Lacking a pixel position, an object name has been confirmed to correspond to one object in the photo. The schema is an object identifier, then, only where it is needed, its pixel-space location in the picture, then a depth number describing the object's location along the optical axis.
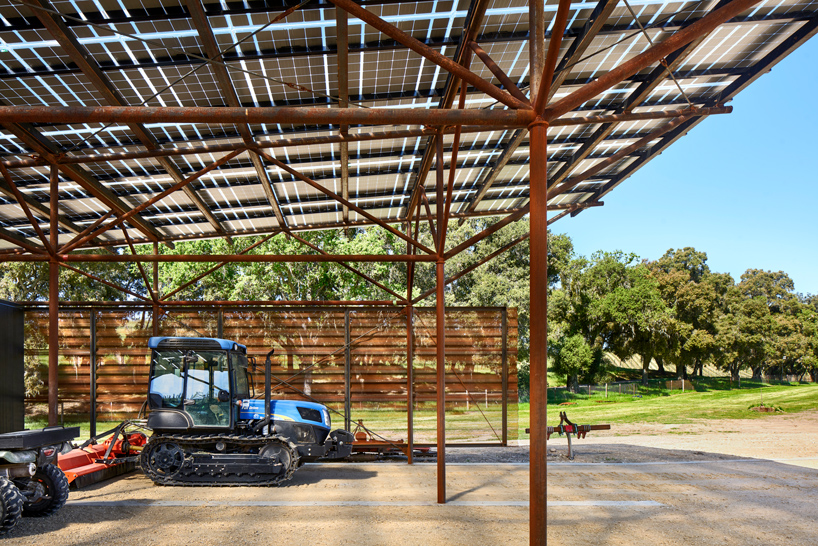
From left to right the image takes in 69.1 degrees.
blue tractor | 11.16
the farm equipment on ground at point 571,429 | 13.69
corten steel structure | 5.69
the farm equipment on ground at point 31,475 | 7.70
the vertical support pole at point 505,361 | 15.41
